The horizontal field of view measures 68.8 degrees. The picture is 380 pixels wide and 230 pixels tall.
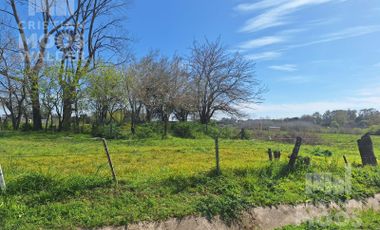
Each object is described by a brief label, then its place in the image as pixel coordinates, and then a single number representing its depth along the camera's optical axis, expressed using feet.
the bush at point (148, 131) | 63.30
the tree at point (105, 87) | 76.13
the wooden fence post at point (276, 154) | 27.78
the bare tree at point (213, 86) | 92.89
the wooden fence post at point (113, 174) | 18.93
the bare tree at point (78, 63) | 73.34
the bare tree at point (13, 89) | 72.02
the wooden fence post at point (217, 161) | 21.58
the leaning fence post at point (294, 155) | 23.73
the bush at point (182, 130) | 72.03
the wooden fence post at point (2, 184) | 16.52
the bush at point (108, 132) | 61.52
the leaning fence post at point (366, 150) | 28.91
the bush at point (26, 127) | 83.16
